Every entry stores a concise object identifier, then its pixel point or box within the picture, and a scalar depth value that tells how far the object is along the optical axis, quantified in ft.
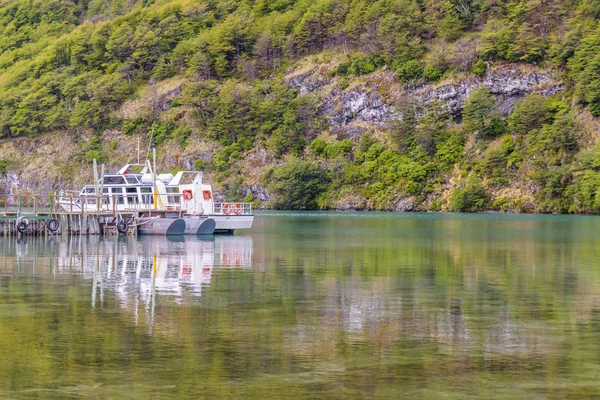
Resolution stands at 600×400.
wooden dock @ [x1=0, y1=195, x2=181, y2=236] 259.80
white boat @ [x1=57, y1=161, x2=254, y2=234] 282.77
